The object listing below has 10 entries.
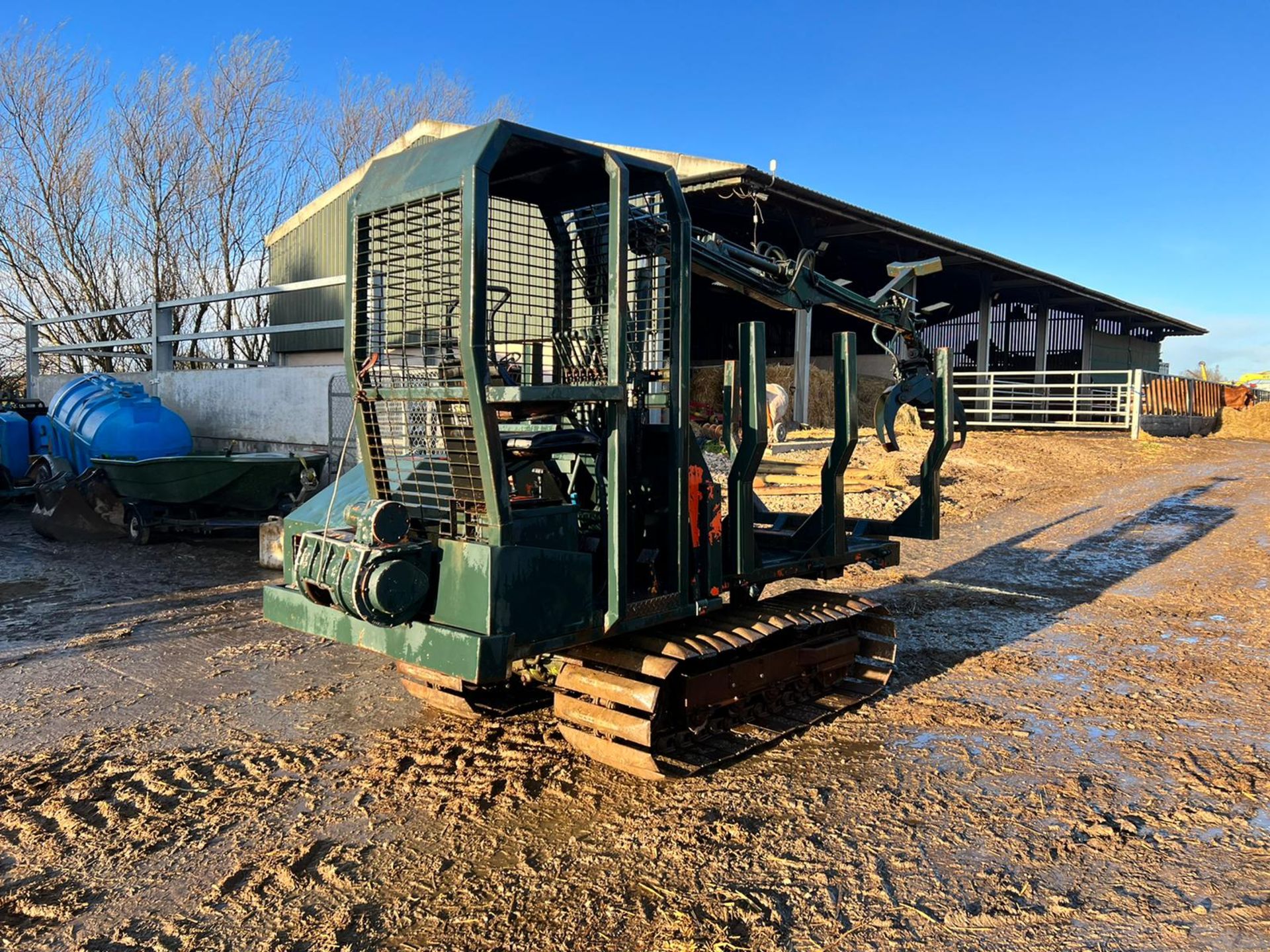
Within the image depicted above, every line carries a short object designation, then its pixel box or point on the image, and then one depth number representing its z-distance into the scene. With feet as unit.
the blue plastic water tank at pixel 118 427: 39.27
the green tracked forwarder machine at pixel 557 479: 11.99
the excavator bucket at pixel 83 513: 36.24
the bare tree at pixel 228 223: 79.87
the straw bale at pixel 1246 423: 86.74
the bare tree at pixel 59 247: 74.90
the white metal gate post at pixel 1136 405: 66.59
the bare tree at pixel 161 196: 77.25
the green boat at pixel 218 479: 34.09
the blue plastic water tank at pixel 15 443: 45.11
